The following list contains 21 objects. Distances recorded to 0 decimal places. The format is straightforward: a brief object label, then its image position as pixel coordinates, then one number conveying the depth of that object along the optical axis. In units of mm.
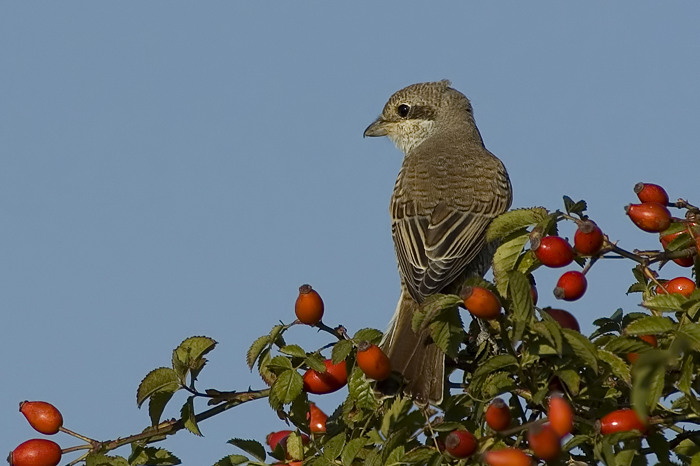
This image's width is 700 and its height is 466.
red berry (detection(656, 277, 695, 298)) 6527
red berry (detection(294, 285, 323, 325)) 6676
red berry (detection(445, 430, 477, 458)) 5543
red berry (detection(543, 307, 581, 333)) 6227
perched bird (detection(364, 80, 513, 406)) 7598
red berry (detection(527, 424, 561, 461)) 5000
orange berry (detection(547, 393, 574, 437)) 5035
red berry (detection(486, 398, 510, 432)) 5660
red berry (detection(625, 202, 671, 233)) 6629
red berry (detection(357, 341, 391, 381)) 6437
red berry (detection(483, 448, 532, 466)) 5160
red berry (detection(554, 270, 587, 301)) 6191
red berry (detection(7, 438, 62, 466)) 6484
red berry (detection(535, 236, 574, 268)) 6215
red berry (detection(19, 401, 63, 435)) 6633
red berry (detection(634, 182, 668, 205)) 7031
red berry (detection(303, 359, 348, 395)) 6926
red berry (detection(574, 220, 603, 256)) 6016
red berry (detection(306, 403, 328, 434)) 6880
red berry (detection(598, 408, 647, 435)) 5445
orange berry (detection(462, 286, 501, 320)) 5805
